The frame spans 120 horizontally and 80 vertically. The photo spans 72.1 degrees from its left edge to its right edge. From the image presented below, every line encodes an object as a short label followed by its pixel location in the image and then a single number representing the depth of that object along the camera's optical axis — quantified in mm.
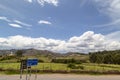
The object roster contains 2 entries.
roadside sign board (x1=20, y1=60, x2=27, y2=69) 8282
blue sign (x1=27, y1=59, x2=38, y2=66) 8407
